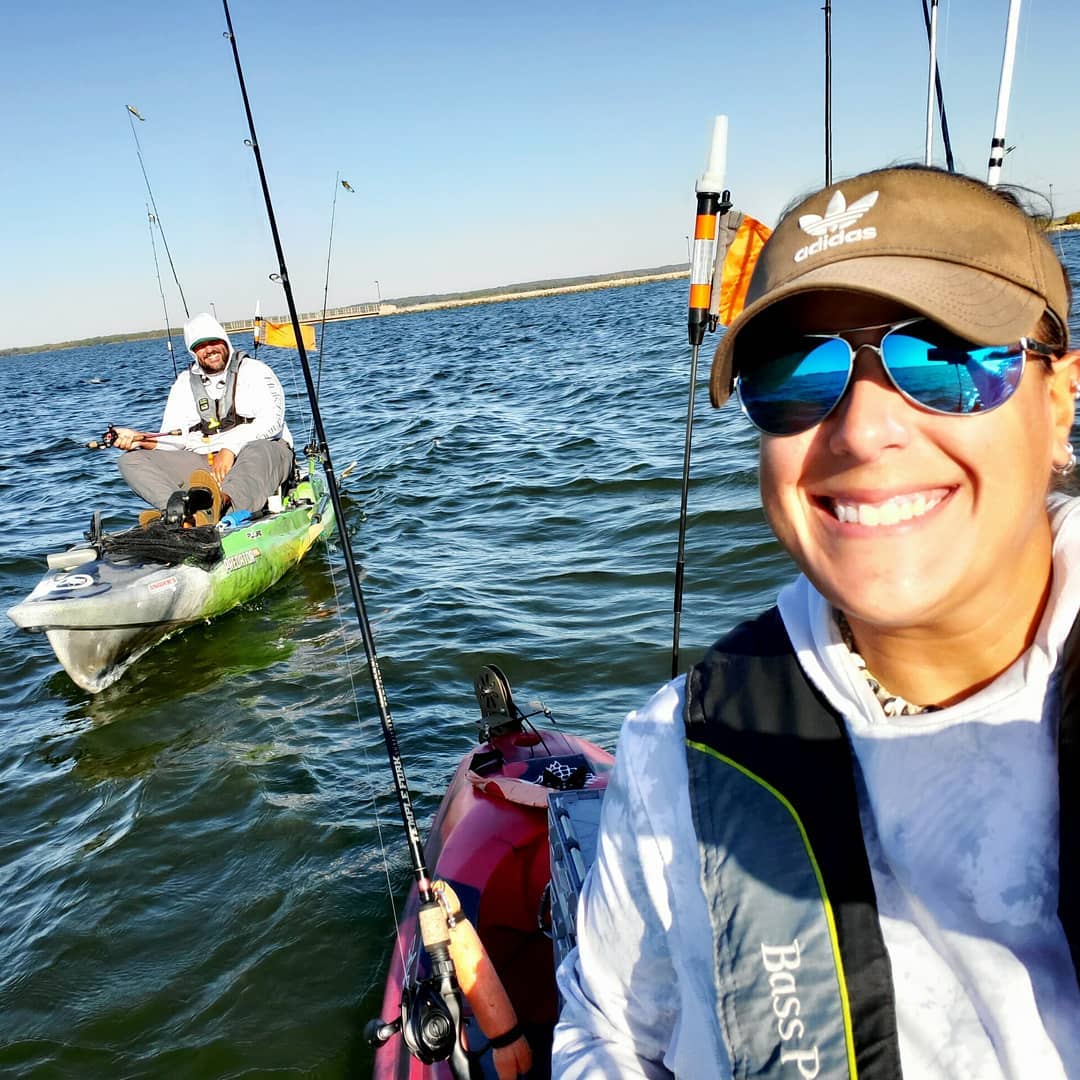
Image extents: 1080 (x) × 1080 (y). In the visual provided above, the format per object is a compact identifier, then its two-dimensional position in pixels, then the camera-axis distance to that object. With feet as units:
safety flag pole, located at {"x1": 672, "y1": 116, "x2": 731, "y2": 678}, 10.93
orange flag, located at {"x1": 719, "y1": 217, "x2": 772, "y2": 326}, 10.86
